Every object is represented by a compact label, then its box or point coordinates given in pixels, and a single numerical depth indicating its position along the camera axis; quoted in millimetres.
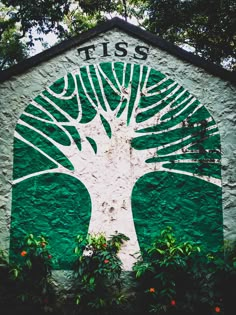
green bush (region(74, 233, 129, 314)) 4816
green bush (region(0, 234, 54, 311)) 4730
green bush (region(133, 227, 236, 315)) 4719
